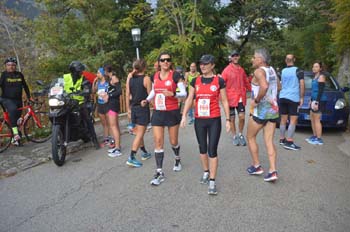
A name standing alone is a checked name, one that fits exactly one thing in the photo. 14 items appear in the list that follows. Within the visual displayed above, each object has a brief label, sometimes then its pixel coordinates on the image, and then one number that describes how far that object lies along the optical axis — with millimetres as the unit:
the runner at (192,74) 9281
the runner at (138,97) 5180
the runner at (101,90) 6293
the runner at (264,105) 4294
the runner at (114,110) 6086
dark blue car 7402
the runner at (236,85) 6527
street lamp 13841
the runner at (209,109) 4184
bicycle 6566
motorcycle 5527
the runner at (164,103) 4562
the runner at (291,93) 6211
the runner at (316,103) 6395
